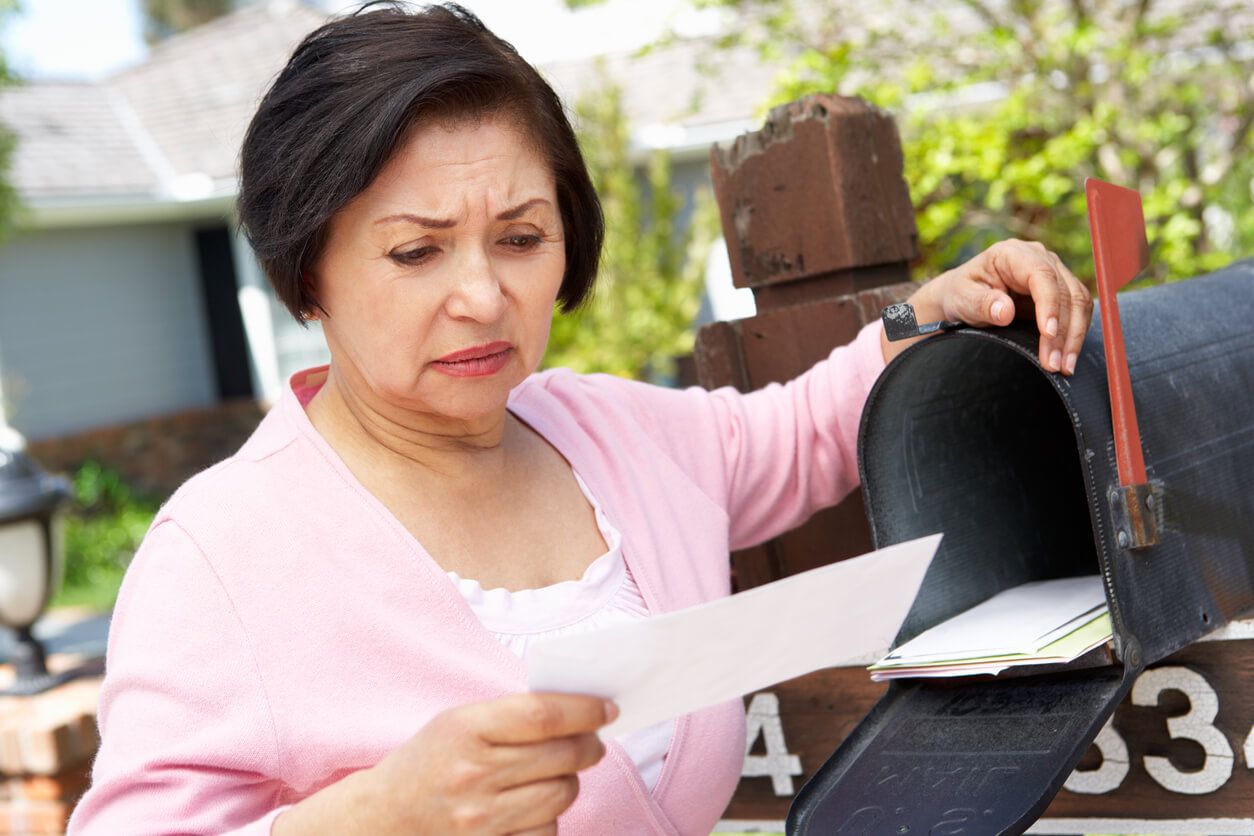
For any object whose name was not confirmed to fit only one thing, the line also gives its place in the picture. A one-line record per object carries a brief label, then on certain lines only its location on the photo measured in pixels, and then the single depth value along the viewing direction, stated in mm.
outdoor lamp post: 4691
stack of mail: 1542
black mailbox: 1500
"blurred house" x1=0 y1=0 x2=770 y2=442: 12180
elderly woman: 1437
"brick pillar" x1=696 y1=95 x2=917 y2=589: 2172
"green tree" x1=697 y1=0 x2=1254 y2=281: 5125
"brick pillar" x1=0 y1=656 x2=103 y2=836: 3832
